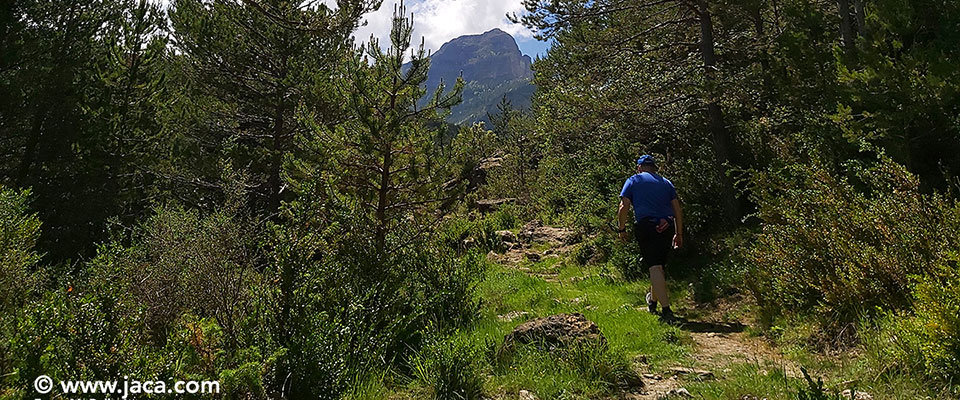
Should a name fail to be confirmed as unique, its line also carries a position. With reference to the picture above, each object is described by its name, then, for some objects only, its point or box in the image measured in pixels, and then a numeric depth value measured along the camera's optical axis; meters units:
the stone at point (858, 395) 2.64
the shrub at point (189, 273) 3.21
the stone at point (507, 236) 13.27
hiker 5.33
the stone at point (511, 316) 5.58
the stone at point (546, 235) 12.18
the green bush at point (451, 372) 3.10
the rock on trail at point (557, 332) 3.74
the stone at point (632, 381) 3.27
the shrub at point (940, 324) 2.55
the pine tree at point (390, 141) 5.83
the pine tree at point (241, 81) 11.77
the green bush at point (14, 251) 3.89
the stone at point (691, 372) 3.37
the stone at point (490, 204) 20.00
